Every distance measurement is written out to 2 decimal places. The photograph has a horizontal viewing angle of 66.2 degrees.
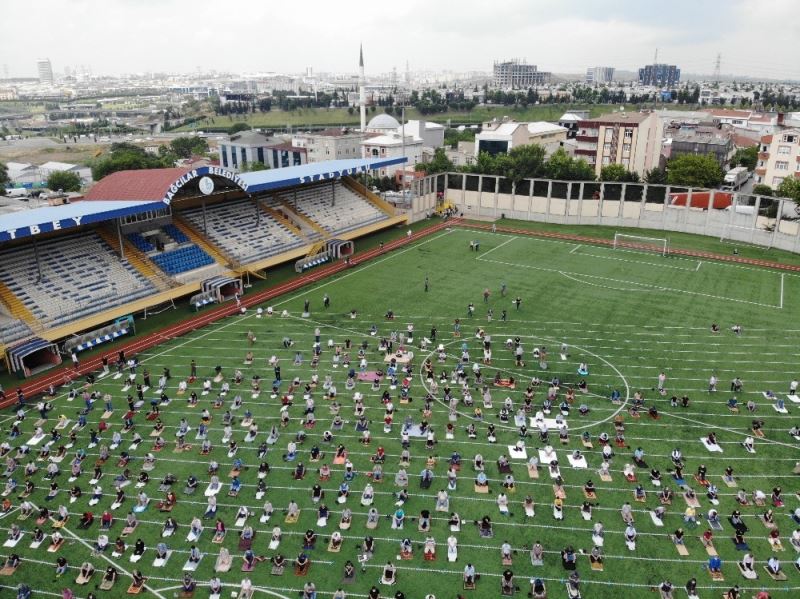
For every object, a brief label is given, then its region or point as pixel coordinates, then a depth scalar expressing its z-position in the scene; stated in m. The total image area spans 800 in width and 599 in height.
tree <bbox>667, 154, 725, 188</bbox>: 77.62
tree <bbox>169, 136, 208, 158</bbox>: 151.00
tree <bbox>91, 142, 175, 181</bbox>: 103.56
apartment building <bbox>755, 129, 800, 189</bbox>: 81.94
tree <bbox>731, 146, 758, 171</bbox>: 105.19
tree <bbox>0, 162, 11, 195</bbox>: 108.56
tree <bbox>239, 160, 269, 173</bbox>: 123.76
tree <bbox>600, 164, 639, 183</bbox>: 82.06
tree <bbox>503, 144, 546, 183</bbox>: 72.48
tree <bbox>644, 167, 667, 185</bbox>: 86.33
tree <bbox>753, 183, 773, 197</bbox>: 79.75
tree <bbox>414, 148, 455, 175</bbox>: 95.19
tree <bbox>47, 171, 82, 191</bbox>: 108.69
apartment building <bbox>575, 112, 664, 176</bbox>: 93.38
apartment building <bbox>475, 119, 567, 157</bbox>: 104.75
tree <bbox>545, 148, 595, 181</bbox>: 76.69
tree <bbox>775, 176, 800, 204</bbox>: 60.28
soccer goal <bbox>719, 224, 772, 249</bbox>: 60.06
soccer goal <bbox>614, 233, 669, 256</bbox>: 58.76
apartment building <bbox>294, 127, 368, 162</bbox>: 122.38
